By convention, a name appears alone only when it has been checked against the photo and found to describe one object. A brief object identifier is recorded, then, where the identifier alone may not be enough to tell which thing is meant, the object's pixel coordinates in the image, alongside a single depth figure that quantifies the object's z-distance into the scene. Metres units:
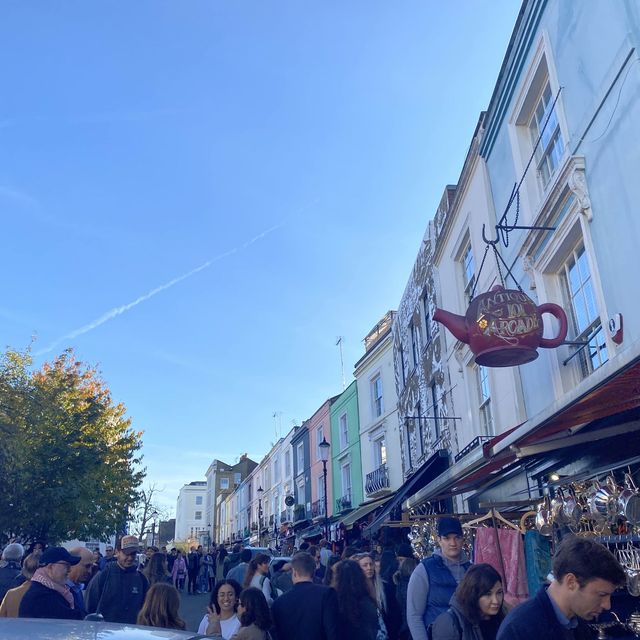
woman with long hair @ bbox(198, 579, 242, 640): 5.43
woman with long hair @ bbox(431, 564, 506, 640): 3.63
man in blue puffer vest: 4.73
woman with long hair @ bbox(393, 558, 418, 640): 6.91
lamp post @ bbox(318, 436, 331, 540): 18.56
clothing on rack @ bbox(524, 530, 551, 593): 6.34
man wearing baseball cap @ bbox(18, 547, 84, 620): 4.72
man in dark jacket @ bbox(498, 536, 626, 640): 2.60
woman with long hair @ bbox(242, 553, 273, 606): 7.20
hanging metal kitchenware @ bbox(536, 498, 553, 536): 6.11
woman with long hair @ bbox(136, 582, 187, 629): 4.96
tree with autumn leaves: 16.38
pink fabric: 6.27
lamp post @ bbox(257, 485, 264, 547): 42.44
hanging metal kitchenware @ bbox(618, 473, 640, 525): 4.88
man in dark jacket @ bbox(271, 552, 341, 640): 4.66
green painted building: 27.36
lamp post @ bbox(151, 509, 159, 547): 67.50
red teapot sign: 7.82
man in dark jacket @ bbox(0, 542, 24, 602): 7.54
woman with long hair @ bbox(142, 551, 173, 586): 7.26
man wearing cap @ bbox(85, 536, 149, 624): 6.30
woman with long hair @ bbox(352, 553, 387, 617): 6.10
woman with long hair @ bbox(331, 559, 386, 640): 4.78
